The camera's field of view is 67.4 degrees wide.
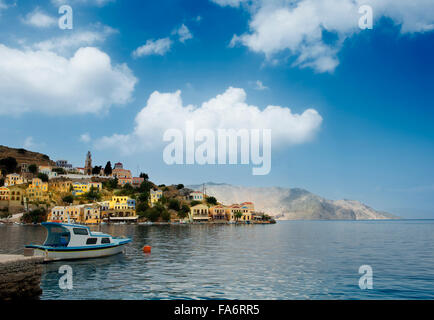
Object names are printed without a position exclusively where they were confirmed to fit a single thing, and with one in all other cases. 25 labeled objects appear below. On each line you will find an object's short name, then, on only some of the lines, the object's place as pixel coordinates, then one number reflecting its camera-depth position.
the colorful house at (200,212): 182.65
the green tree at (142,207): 172.25
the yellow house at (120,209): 160.88
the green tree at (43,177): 183.80
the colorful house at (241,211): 191.14
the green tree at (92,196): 176.09
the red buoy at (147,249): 44.93
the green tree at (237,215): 191.88
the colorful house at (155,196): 185.62
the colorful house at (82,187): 180.12
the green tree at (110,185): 196.48
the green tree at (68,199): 166.75
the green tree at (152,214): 166.62
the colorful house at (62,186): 179.85
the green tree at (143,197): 182.75
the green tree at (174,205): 184.75
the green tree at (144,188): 196.90
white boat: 35.32
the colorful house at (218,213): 188.38
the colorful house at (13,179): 175.74
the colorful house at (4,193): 154.00
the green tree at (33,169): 197.20
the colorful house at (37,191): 162.50
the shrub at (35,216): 141.00
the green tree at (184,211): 181.41
